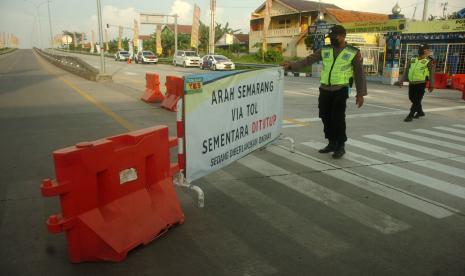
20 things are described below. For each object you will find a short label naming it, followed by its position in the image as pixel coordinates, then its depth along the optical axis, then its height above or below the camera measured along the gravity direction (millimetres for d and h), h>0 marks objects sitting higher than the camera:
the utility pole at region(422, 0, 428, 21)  24844 +2898
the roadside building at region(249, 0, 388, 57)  43781 +4143
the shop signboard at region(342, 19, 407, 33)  23609 +1901
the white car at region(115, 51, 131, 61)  56753 -257
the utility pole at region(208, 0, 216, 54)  44219 +3577
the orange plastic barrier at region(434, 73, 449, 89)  20275 -1212
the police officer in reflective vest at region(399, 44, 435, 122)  9969 -459
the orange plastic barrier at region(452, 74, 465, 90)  18909 -1096
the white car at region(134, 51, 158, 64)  47875 -433
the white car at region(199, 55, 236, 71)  34069 -733
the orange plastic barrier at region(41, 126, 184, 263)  3055 -1198
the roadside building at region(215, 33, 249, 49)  63094 +2258
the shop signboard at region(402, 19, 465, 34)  21578 +1710
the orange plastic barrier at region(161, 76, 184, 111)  10992 -1101
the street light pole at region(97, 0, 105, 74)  19869 +1343
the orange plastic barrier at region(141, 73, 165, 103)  12448 -1192
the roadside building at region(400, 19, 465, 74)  21453 +866
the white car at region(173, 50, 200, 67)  40719 -435
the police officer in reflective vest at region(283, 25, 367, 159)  6035 -397
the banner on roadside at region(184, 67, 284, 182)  4129 -737
